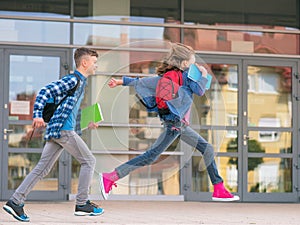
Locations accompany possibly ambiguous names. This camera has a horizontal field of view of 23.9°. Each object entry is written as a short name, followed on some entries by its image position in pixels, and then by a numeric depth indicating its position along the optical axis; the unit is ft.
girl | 21.16
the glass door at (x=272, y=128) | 38.52
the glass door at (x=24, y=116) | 35.99
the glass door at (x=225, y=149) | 37.40
